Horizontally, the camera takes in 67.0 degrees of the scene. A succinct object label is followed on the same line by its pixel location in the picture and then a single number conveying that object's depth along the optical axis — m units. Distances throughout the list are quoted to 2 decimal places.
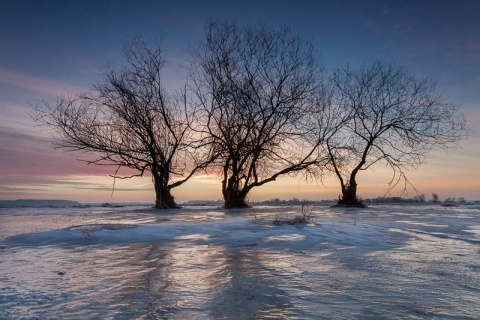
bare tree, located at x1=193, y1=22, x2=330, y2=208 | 16.86
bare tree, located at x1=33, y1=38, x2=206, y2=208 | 16.56
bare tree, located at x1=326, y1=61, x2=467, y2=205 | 18.14
